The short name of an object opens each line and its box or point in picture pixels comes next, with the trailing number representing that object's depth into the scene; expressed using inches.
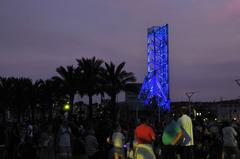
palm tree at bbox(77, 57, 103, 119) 1787.6
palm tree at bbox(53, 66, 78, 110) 1862.9
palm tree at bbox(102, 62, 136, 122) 1788.3
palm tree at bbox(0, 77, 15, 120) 2299.5
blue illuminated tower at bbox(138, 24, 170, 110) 2381.9
